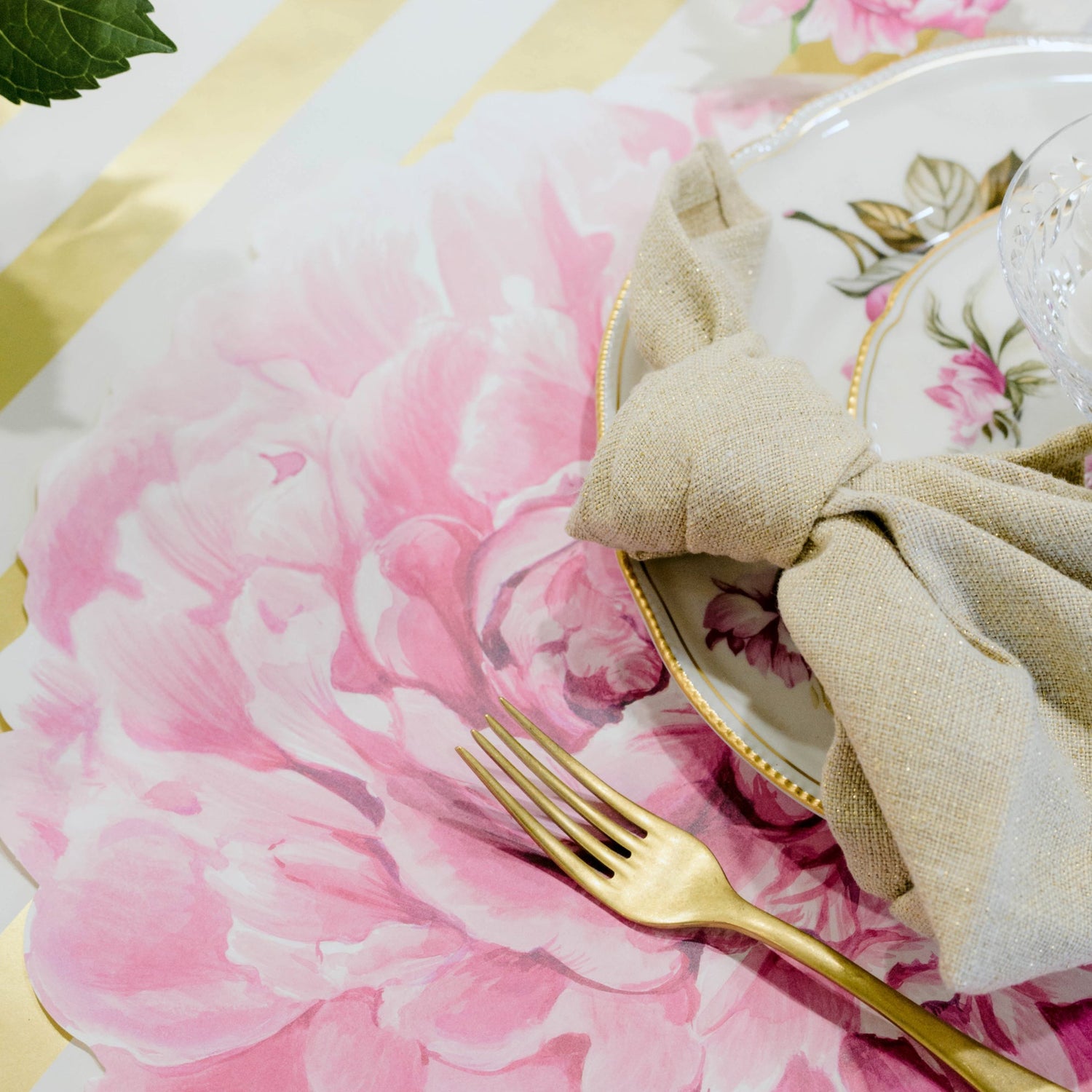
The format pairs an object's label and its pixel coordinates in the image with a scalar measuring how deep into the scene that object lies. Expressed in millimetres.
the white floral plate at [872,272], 397
